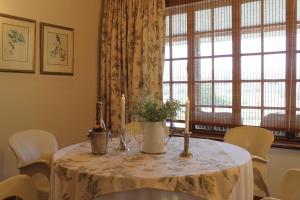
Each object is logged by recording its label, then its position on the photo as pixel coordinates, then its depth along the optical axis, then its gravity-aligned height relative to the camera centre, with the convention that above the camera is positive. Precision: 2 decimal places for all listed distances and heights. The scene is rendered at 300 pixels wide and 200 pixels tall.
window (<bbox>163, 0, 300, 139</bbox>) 3.06 +0.41
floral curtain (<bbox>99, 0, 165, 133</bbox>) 3.68 +0.59
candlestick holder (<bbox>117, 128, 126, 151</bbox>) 2.11 -0.30
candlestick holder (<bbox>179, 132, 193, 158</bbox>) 1.91 -0.30
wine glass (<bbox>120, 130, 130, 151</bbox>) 2.14 -0.27
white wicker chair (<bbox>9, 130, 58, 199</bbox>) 2.37 -0.44
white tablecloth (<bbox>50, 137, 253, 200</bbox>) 1.47 -0.37
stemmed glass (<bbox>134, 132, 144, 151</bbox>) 2.15 -0.28
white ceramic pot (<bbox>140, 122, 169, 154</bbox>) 1.96 -0.24
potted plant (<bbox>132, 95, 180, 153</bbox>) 1.94 -0.12
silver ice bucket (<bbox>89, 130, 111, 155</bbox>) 1.96 -0.26
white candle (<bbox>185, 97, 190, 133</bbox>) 1.88 -0.11
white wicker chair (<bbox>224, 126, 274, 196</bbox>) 2.43 -0.38
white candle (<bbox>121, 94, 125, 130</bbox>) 2.13 -0.11
